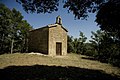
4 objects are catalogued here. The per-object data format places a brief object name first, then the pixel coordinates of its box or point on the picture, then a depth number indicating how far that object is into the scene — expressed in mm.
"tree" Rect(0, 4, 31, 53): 18991
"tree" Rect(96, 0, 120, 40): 5469
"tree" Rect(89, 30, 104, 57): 16806
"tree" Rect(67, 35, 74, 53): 18760
